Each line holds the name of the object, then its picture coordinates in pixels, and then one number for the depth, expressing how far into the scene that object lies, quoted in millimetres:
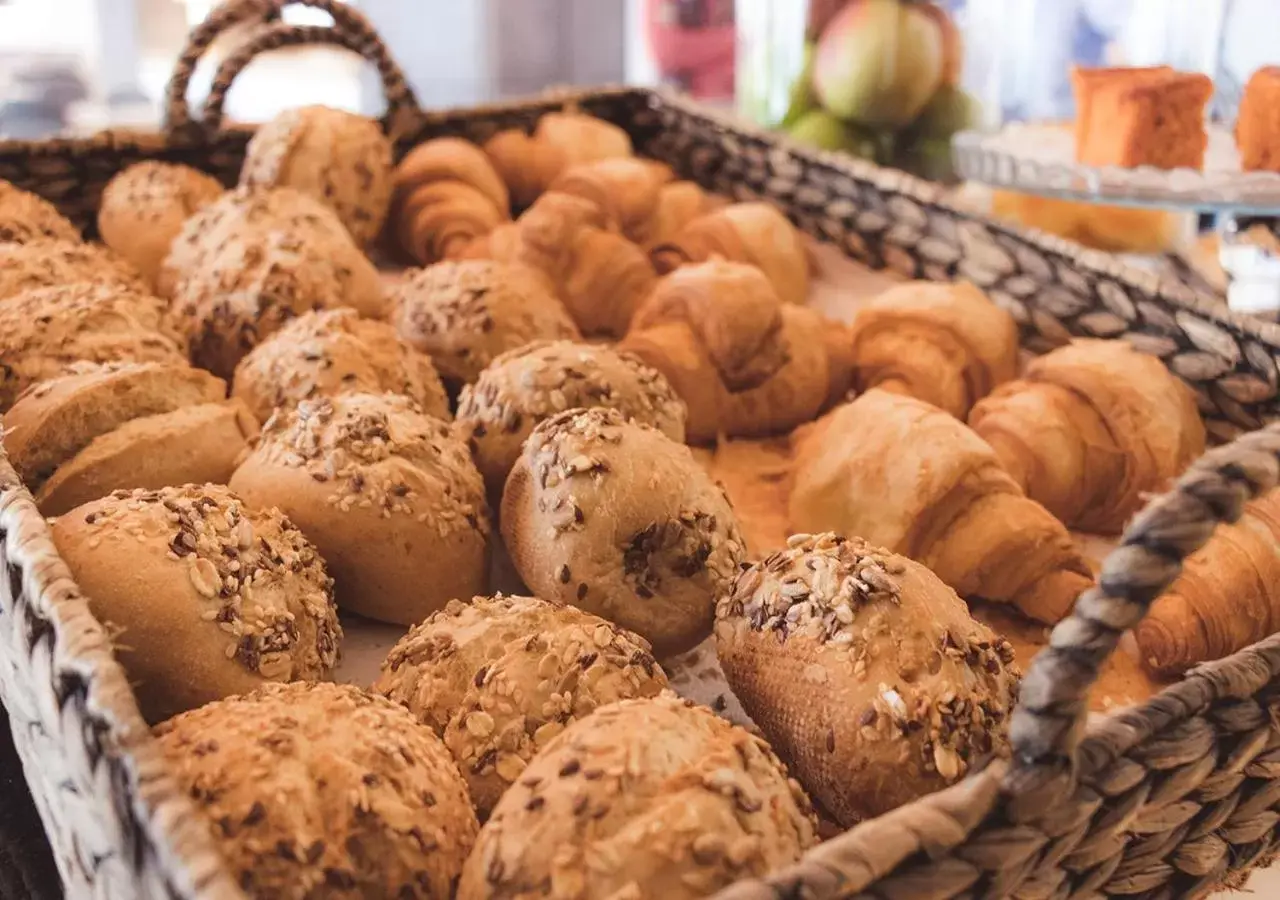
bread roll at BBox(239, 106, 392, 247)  677
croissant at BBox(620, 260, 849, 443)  572
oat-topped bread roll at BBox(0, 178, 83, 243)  616
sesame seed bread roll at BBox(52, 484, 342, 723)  368
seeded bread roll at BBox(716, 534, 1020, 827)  345
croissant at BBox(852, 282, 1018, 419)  571
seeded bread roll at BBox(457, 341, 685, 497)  476
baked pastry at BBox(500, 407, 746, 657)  414
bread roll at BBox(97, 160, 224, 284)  680
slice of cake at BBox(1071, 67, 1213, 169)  661
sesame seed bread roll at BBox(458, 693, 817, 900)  292
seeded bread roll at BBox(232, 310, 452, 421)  491
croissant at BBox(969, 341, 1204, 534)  511
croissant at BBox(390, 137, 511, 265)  732
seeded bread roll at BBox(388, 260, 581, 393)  553
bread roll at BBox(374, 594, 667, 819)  356
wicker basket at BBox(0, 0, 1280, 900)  272
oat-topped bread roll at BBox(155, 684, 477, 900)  304
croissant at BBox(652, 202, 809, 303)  691
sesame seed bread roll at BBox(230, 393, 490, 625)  431
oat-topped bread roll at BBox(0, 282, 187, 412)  478
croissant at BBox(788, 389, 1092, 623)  459
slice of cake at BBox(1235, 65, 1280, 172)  663
